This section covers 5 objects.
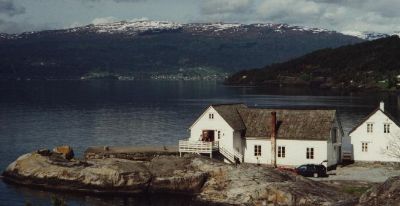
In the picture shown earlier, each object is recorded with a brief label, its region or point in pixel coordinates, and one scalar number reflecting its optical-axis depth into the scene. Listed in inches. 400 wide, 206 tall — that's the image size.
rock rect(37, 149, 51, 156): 2381.2
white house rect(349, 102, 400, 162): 2608.3
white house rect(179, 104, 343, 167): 2470.5
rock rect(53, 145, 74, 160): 2497.5
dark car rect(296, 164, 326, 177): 2294.5
